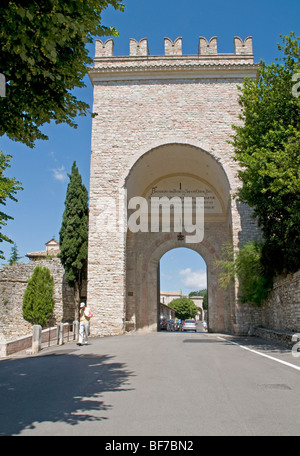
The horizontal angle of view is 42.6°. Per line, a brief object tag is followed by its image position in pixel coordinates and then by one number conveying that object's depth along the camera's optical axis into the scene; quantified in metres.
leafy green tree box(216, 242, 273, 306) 13.97
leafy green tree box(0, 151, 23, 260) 15.66
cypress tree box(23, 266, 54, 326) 18.30
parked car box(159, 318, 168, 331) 31.73
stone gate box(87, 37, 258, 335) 15.93
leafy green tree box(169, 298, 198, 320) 72.88
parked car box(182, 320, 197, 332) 35.09
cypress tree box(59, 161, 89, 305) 17.86
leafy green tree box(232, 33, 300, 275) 9.67
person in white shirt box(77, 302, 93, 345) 11.73
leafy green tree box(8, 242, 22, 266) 55.94
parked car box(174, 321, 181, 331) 43.06
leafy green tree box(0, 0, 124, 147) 4.49
